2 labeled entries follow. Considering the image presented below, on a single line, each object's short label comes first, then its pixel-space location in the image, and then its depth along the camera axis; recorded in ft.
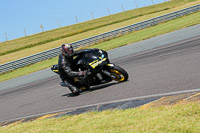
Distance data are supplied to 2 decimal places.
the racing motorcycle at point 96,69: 61.82
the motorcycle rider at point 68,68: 63.48
